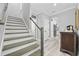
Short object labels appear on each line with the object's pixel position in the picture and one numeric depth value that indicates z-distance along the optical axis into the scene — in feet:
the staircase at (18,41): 4.25
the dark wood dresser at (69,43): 4.50
